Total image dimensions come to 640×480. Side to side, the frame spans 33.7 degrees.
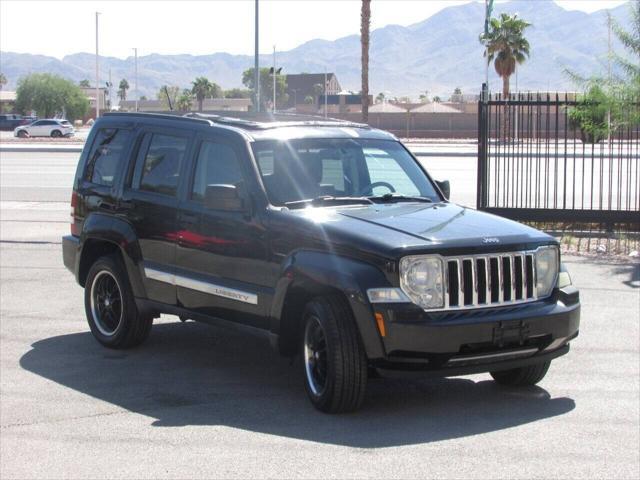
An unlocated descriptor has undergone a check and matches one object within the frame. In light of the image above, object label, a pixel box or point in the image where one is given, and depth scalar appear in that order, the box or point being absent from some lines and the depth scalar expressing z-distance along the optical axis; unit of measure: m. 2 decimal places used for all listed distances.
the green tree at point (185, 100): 127.34
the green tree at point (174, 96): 145.75
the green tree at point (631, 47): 16.98
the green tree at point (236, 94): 193.00
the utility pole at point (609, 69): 16.70
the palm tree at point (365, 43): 43.97
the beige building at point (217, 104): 140.62
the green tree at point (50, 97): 100.25
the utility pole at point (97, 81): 75.26
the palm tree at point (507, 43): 71.75
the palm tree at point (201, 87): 128.50
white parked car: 69.56
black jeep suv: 6.59
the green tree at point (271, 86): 169.00
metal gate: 16.67
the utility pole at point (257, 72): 34.66
